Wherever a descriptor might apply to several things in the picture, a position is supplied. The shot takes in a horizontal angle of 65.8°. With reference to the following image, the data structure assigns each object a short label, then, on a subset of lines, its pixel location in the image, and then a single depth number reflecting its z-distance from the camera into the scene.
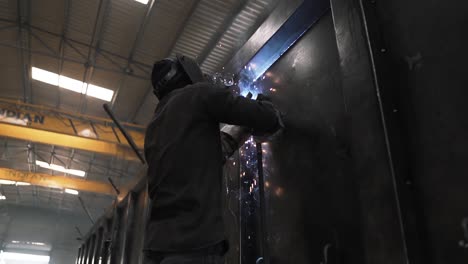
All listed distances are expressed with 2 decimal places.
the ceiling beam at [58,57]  6.54
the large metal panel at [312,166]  1.12
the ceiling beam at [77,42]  6.24
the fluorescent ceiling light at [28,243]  14.72
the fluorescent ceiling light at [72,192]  13.02
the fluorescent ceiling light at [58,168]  11.20
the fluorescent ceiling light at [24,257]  14.38
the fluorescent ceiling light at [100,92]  7.49
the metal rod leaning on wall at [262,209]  1.50
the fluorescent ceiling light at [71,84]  7.43
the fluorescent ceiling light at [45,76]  7.30
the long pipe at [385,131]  0.80
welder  1.06
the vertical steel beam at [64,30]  5.72
